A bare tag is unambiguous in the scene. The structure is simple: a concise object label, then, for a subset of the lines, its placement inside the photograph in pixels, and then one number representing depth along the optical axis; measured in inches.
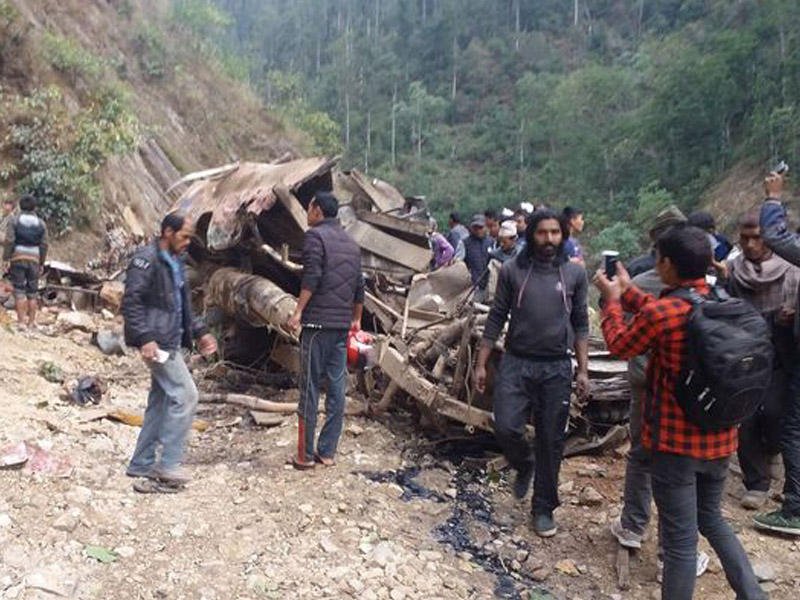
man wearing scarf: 155.3
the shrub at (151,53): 869.8
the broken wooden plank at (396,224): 308.7
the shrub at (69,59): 567.8
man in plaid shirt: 107.7
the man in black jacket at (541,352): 148.8
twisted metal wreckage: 190.2
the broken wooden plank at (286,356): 252.7
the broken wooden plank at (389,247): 300.7
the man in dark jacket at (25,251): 328.2
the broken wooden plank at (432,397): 182.1
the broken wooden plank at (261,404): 220.8
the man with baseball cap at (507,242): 273.1
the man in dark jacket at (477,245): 322.7
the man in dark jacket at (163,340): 156.1
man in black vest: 170.2
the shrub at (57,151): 470.6
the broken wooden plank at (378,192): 332.2
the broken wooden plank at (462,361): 189.2
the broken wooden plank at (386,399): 204.7
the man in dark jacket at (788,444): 139.7
